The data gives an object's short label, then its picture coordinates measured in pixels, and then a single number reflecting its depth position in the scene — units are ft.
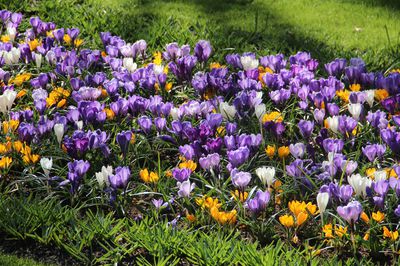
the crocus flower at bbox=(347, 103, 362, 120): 14.65
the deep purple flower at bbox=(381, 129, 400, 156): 13.29
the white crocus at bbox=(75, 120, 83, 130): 14.52
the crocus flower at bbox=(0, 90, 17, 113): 15.12
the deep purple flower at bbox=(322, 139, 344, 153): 13.29
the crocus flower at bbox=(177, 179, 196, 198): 12.42
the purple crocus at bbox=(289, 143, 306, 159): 13.34
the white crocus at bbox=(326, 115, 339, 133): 14.10
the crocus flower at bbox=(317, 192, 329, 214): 11.71
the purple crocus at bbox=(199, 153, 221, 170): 12.98
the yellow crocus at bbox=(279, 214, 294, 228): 11.55
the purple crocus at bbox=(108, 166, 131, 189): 12.54
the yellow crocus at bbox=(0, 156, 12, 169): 13.39
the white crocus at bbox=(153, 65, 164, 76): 16.98
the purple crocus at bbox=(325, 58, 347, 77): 16.87
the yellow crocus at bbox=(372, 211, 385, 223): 11.51
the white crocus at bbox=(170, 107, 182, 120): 14.96
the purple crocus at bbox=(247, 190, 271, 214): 11.82
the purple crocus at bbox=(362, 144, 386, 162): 13.23
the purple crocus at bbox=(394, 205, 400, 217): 11.41
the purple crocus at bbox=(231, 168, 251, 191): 12.33
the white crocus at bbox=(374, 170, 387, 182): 12.14
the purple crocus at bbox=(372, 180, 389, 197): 11.90
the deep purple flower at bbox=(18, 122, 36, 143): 14.06
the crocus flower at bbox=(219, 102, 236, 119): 14.87
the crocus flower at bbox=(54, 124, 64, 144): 14.06
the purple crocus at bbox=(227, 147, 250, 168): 13.01
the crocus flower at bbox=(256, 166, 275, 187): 12.39
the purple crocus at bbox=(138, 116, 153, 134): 14.42
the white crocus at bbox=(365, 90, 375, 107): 15.34
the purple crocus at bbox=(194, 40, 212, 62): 17.40
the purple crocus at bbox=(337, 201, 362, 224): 11.28
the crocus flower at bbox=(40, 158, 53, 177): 12.96
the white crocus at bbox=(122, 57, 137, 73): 17.38
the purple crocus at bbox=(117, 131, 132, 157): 13.56
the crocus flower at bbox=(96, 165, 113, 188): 12.65
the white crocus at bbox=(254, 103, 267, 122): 14.51
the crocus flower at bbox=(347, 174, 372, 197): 12.07
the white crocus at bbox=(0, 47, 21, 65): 17.48
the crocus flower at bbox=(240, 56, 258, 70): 17.07
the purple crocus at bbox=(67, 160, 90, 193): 12.71
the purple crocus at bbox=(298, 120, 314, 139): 14.03
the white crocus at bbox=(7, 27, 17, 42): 19.22
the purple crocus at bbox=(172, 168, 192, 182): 12.65
